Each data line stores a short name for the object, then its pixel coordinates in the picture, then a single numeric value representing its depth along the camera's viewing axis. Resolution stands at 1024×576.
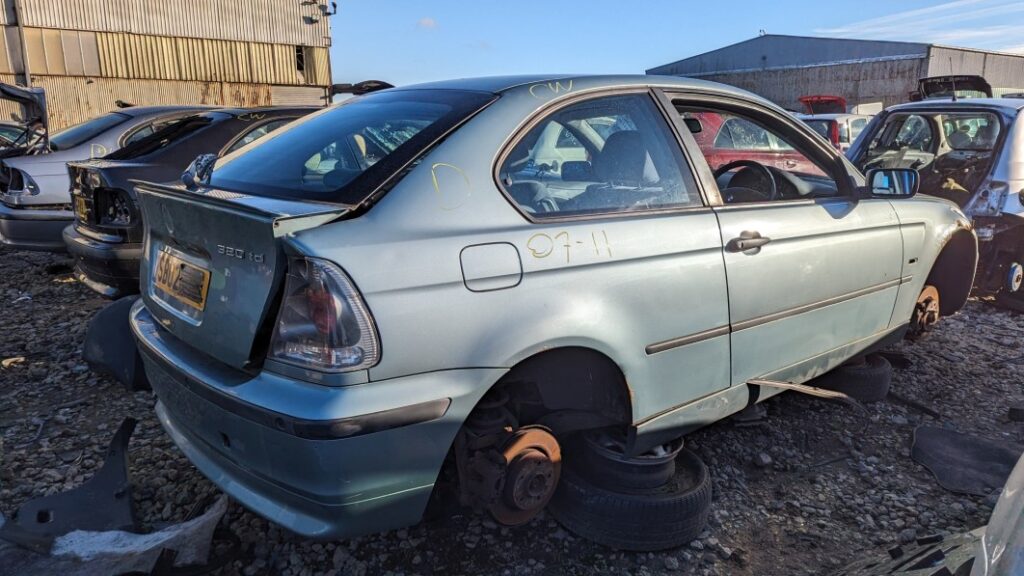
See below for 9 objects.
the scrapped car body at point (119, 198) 4.32
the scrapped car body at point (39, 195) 5.64
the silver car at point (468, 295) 1.87
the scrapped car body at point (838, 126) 11.69
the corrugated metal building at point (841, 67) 31.81
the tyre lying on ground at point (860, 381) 3.74
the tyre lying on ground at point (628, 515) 2.52
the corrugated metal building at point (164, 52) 21.53
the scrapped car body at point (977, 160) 5.36
